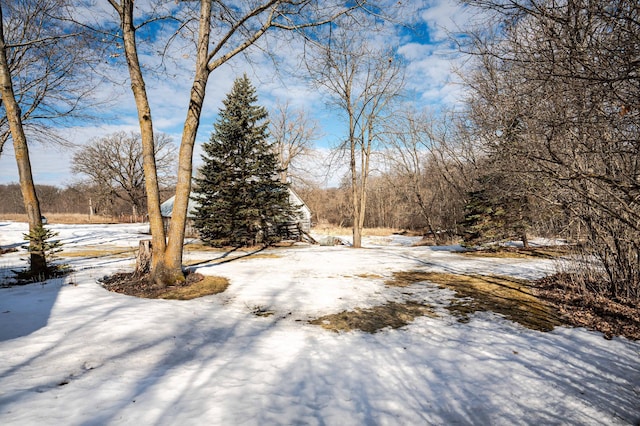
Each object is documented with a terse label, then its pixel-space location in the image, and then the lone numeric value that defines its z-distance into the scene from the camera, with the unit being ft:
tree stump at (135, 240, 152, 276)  22.06
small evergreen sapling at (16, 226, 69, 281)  21.42
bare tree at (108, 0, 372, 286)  20.85
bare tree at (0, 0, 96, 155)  28.37
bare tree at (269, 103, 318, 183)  91.35
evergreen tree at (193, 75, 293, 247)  48.98
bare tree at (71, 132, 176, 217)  104.99
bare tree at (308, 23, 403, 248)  50.29
